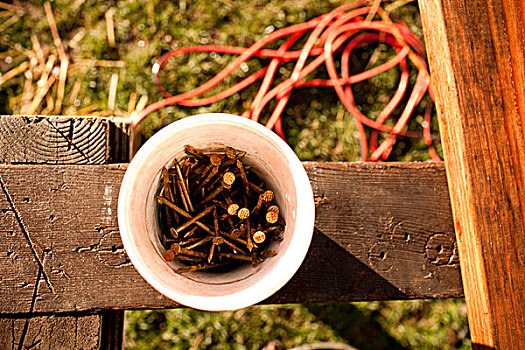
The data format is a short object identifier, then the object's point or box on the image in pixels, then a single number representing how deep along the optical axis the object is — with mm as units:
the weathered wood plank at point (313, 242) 739
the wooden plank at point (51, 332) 735
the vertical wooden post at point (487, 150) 737
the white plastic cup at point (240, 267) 620
